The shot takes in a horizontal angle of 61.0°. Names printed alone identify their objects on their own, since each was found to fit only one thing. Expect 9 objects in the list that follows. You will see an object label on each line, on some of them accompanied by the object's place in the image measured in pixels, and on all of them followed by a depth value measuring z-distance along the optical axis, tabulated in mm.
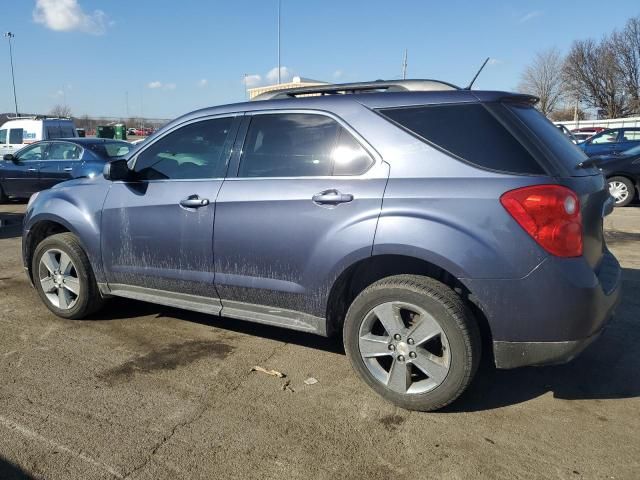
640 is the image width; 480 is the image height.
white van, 17984
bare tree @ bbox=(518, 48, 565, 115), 58031
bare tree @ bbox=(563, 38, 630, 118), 52906
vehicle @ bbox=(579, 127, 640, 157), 13328
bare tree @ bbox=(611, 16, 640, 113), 50469
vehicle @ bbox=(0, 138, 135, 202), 10906
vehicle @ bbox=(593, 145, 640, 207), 11312
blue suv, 2809
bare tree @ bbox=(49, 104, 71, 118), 88400
